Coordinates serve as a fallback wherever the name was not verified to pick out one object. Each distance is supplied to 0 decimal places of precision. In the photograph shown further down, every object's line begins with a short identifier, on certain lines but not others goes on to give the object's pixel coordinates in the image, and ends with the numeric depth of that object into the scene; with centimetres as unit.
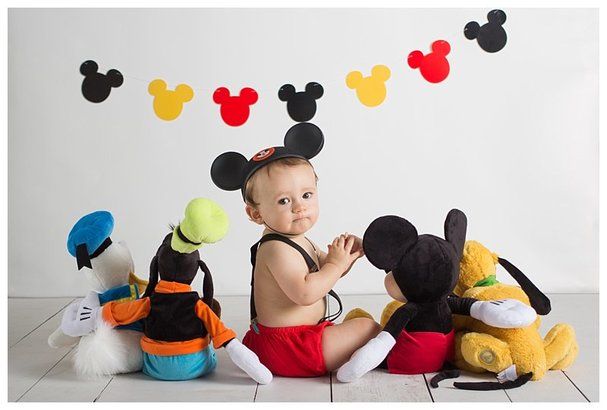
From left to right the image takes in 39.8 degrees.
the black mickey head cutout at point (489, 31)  298
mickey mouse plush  182
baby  187
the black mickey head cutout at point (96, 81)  301
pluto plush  182
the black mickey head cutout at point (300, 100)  299
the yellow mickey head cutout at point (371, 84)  298
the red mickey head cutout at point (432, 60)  298
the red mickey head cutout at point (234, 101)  299
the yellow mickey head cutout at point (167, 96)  300
